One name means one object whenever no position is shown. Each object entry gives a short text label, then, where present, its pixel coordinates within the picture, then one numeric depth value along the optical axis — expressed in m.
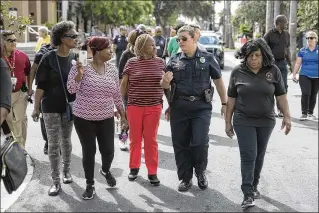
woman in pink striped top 5.21
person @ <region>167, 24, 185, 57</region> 11.67
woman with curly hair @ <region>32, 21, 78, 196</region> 5.49
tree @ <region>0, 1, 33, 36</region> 7.25
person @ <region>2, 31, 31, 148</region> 6.48
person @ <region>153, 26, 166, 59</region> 13.26
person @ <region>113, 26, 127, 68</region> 16.64
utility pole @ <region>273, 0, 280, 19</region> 21.80
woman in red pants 5.80
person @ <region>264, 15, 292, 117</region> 10.12
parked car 23.59
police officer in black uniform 5.48
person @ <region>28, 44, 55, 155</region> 6.26
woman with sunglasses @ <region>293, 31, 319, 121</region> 9.88
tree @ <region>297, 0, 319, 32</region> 22.95
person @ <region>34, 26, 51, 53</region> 10.73
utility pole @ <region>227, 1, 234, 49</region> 51.62
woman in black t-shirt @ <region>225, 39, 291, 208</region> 4.94
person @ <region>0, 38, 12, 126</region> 3.59
